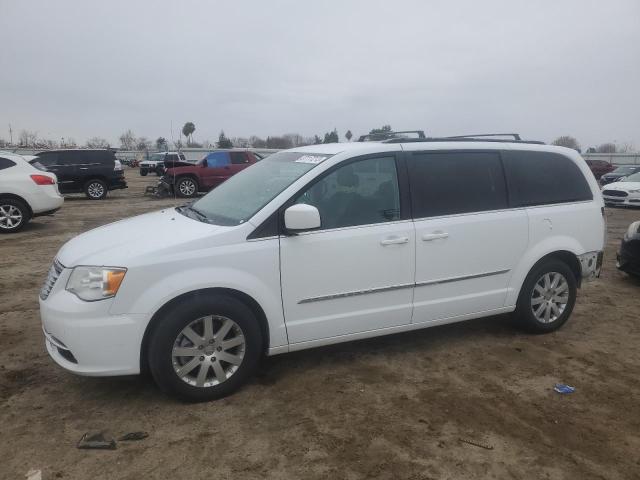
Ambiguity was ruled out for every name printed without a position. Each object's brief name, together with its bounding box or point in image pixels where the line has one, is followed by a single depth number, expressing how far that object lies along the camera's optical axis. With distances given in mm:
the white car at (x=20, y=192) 10125
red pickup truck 18203
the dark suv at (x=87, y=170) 16984
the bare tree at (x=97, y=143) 81594
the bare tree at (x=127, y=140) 90762
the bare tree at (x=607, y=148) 74625
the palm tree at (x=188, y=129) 88644
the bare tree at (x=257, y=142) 73344
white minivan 3141
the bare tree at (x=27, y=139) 89625
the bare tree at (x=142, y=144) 81662
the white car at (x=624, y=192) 16281
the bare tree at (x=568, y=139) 52406
